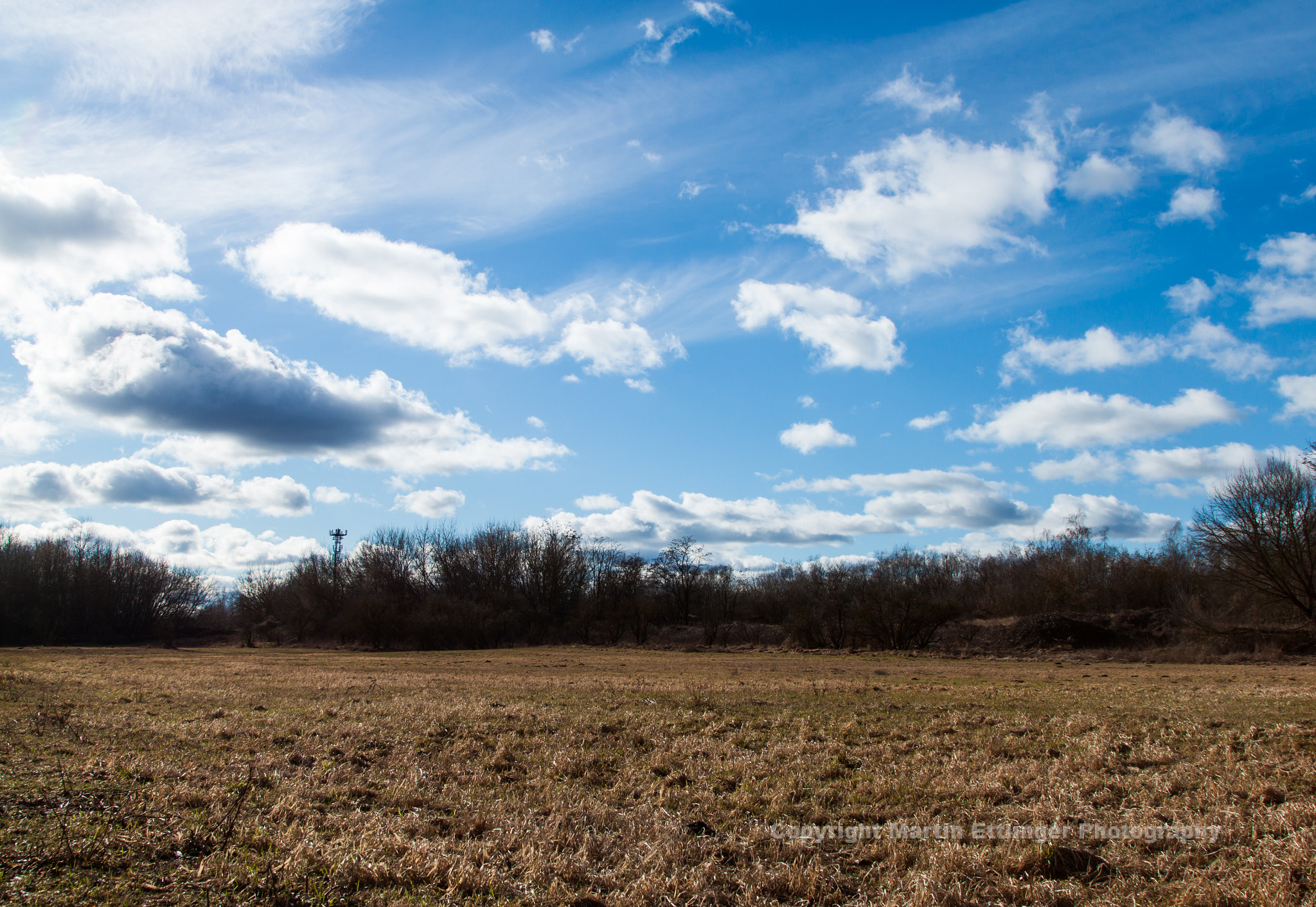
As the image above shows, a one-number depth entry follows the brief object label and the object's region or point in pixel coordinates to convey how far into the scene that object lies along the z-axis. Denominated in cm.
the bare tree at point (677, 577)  9001
